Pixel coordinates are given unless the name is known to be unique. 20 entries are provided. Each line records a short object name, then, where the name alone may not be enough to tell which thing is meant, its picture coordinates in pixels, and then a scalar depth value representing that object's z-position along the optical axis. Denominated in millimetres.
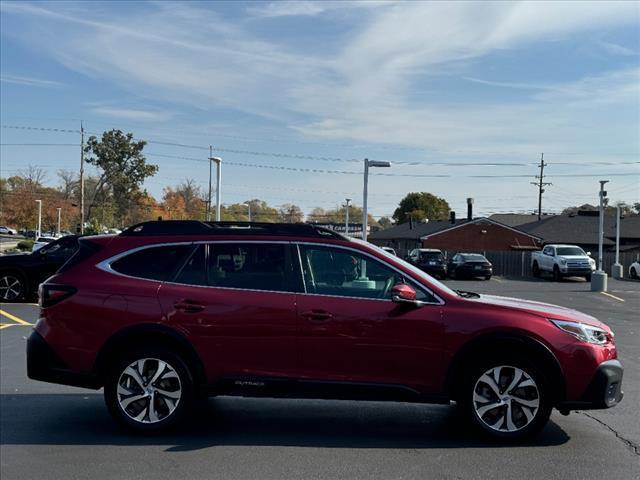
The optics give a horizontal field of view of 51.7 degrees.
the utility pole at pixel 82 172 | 55969
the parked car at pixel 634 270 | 36156
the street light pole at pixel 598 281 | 27172
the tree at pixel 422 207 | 94438
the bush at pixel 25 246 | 54678
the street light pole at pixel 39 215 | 76812
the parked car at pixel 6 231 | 102438
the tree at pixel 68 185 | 104438
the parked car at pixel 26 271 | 16969
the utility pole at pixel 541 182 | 76044
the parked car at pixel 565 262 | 33875
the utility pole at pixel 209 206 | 61219
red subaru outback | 5543
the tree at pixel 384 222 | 149000
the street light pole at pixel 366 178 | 24344
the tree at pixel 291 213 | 105312
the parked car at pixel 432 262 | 37312
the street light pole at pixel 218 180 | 29062
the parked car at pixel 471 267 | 35969
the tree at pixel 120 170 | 72625
